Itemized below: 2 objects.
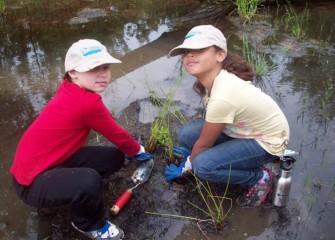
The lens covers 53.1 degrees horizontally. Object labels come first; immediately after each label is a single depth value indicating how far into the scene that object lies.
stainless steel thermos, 2.14
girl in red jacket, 1.91
